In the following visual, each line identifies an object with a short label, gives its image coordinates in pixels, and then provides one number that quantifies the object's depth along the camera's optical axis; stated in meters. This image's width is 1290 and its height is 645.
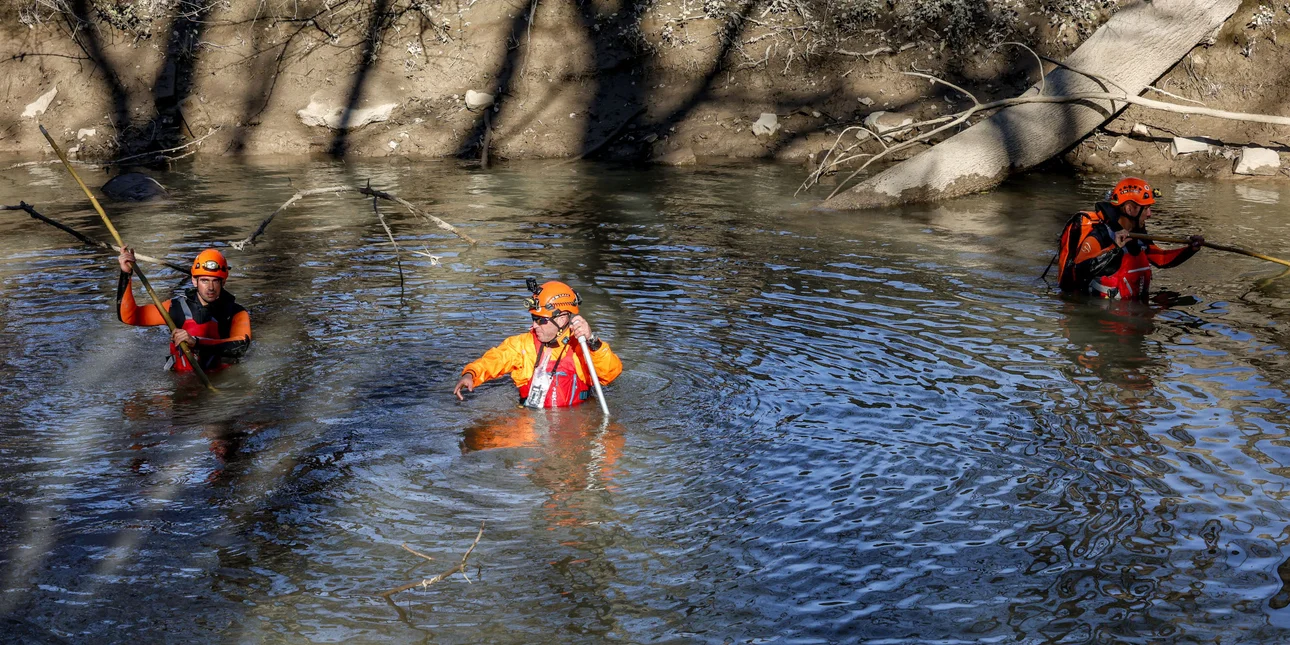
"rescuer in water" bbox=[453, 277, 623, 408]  8.89
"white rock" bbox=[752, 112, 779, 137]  21.50
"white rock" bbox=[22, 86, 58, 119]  23.63
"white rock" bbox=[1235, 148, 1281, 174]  18.64
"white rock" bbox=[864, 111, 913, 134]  20.28
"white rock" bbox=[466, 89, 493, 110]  22.97
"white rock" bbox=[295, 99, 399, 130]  23.08
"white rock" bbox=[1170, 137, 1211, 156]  19.16
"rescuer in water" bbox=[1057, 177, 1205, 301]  12.18
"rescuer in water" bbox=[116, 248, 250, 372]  10.20
